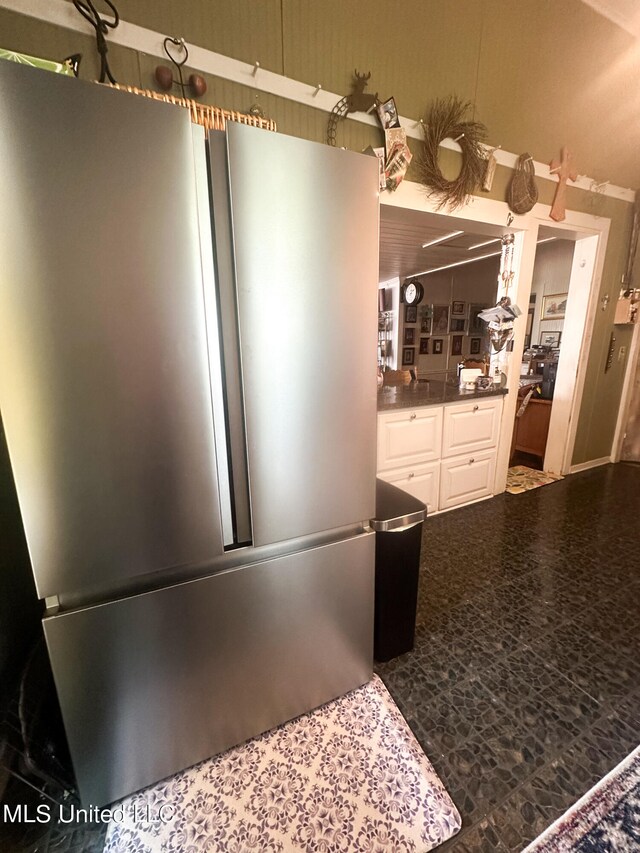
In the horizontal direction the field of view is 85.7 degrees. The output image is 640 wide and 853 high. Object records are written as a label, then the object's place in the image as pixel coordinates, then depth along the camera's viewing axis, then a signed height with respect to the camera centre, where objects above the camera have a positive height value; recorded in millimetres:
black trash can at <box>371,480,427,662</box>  1325 -855
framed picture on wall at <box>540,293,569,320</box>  4562 +555
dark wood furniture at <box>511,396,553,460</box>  3610 -860
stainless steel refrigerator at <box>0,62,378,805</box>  708 -133
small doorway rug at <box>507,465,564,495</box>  3110 -1217
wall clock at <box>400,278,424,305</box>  5461 +895
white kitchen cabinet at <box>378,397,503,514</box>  2254 -709
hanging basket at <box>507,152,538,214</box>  2299 +1063
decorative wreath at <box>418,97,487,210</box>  1903 +1127
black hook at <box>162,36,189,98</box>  1325 +1158
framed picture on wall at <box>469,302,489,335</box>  5992 +469
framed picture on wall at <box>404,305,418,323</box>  5723 +582
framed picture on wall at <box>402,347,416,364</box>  5883 -105
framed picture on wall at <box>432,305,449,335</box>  5774 +475
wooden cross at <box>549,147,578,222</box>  2475 +1222
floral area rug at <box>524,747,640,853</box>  897 -1265
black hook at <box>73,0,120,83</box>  1185 +1132
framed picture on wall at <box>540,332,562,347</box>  4648 +122
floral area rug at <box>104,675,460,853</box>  927 -1286
